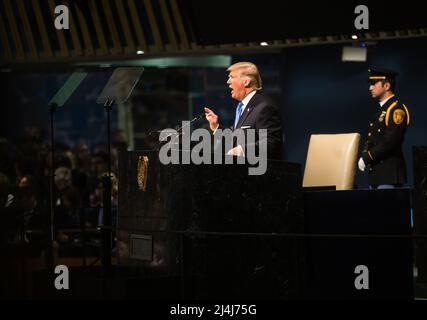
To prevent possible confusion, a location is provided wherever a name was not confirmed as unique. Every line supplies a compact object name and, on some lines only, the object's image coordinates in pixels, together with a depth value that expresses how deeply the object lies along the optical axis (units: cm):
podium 1118
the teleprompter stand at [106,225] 1191
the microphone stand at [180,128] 1192
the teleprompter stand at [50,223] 1448
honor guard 1584
